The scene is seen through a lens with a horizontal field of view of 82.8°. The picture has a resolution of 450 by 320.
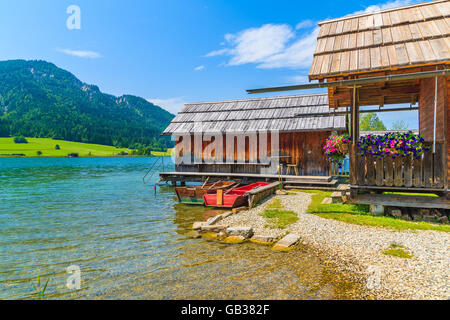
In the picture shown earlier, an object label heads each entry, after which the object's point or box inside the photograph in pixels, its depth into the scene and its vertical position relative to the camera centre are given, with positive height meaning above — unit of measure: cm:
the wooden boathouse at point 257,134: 2128 +227
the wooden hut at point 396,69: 813 +295
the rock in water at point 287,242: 766 -254
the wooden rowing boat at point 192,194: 1630 -222
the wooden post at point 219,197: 1469 -219
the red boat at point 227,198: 1421 -226
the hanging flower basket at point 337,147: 1045 +50
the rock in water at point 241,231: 891 -257
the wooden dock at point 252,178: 1861 -162
